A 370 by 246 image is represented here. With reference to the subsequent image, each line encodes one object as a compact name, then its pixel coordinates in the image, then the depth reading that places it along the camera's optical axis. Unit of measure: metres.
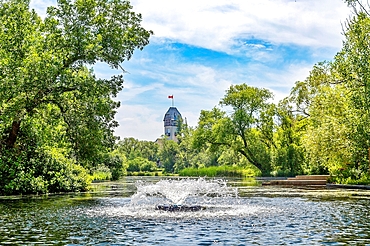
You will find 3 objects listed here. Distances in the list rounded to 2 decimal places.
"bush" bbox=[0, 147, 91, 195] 29.22
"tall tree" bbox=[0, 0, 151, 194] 26.67
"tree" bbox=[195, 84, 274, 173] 70.88
